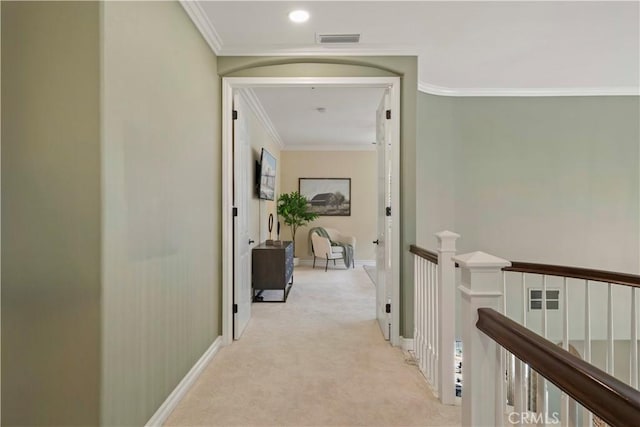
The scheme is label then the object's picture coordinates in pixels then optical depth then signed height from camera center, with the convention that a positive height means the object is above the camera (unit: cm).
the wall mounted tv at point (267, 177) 468 +56
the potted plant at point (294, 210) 661 +4
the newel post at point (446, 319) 199 -66
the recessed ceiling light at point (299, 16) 230 +142
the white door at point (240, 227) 295 -14
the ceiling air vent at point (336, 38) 259 +141
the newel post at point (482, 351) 107 -46
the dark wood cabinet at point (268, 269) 409 -72
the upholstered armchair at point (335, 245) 638 -68
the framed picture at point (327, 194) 723 +40
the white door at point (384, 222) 295 -9
